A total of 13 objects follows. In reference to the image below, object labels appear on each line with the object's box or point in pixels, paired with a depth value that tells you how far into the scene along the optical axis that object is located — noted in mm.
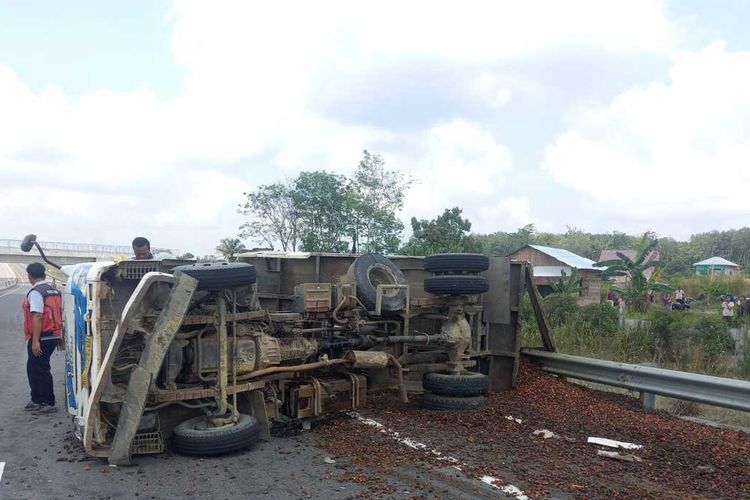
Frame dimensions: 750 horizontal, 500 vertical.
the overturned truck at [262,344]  4934
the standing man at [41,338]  6723
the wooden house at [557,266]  31938
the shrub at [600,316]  11539
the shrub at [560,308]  13133
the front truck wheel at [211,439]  4926
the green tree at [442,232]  24598
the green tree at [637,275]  19109
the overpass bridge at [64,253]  58906
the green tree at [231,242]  27756
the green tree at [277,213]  29188
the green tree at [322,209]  27188
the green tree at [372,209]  27016
